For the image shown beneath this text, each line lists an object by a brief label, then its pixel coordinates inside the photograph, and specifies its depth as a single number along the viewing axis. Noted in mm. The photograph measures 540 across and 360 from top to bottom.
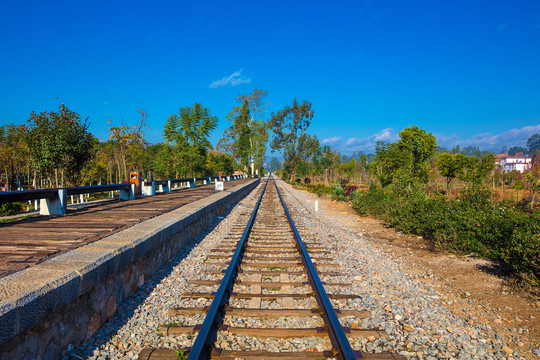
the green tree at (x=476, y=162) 14684
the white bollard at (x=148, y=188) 12509
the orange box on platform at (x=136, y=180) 11617
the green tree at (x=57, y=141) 14242
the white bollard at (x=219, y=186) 17109
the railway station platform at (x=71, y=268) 2479
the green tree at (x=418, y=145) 19953
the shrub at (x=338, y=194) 19514
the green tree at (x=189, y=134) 26327
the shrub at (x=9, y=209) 10438
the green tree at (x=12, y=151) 21781
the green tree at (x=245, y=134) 56844
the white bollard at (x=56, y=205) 6859
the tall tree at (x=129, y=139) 25500
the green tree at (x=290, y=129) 58000
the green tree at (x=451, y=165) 23141
